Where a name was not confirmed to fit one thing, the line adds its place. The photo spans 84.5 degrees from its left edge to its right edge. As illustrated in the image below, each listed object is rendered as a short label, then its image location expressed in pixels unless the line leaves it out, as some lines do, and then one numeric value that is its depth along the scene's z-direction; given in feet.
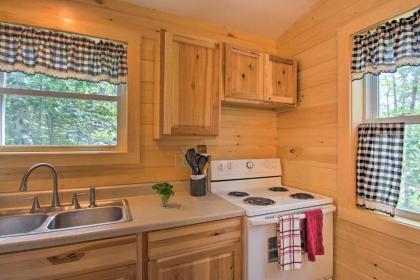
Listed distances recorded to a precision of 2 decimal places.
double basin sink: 4.25
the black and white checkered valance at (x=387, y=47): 4.18
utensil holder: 5.70
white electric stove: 4.68
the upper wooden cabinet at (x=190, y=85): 5.17
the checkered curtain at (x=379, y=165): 4.53
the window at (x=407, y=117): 4.43
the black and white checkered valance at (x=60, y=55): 4.54
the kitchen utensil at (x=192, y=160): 5.87
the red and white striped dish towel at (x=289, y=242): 4.74
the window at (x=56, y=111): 4.86
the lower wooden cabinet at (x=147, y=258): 3.30
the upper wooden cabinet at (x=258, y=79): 5.75
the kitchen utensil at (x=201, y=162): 5.89
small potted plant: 4.81
